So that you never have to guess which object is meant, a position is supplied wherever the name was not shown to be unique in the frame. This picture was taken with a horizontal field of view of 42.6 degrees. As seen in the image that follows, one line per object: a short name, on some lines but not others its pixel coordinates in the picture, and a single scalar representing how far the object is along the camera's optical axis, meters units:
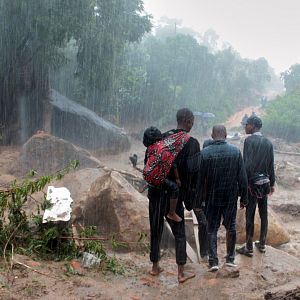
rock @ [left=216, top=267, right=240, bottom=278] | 4.00
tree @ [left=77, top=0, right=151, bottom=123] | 16.12
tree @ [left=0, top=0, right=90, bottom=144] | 13.34
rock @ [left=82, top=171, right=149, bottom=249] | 5.38
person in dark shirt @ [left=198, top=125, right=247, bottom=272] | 4.11
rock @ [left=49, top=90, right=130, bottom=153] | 17.02
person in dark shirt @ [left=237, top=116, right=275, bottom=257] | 4.70
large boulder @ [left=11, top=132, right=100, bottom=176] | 11.43
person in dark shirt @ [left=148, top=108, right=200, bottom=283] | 3.80
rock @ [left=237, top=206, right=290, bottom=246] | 6.23
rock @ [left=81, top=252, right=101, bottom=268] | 4.11
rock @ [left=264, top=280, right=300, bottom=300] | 3.11
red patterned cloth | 3.71
